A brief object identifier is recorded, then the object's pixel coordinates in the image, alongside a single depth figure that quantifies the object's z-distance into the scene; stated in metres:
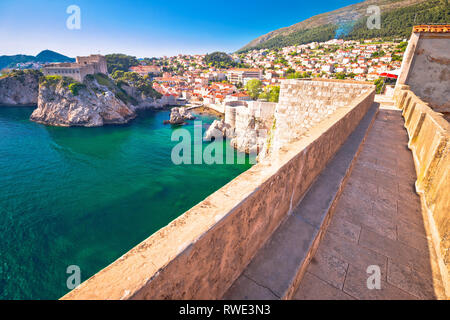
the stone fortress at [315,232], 1.29
